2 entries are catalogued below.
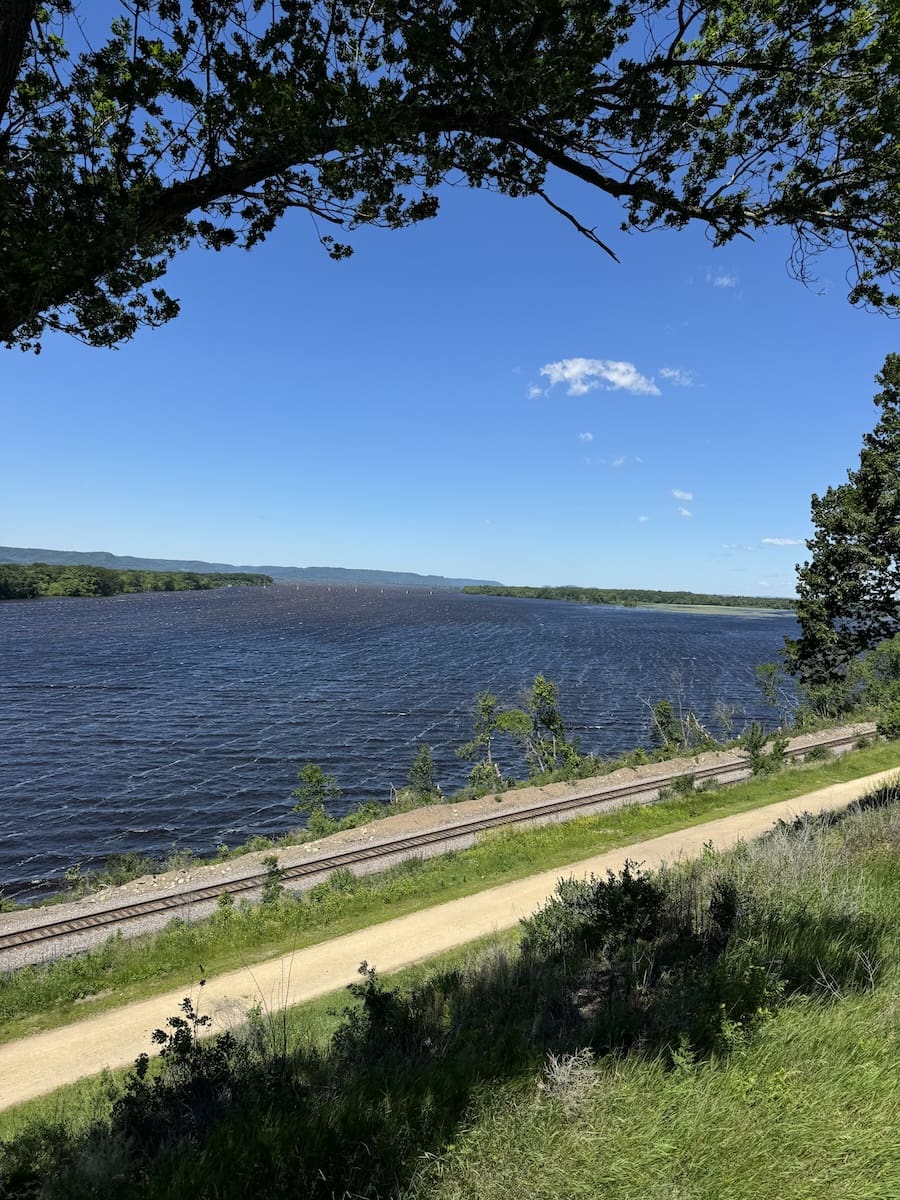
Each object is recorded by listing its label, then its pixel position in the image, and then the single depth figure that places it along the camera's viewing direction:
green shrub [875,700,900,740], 34.81
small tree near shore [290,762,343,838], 29.02
